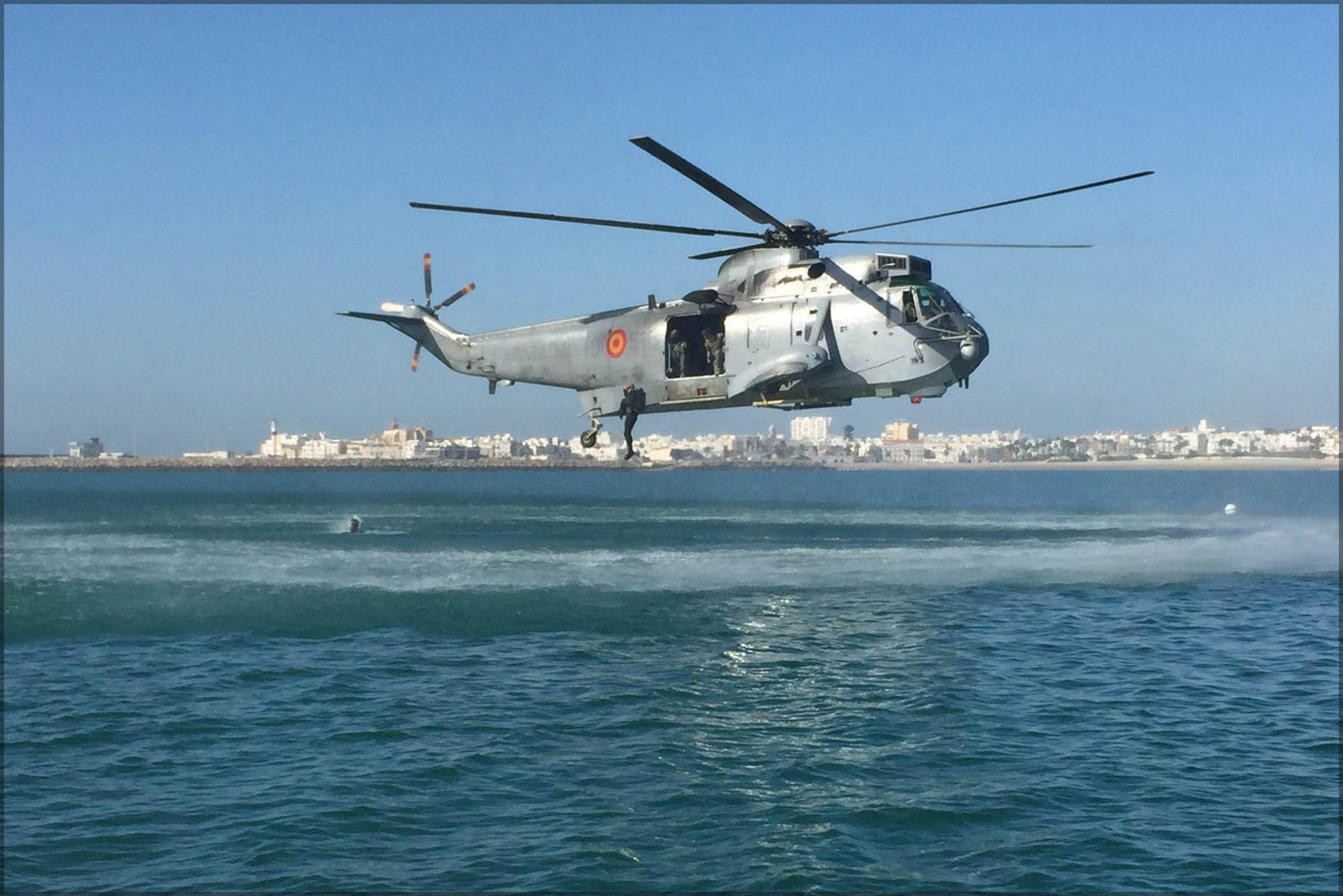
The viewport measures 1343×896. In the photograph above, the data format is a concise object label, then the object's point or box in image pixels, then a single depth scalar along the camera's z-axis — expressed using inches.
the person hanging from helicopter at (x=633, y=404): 1123.9
